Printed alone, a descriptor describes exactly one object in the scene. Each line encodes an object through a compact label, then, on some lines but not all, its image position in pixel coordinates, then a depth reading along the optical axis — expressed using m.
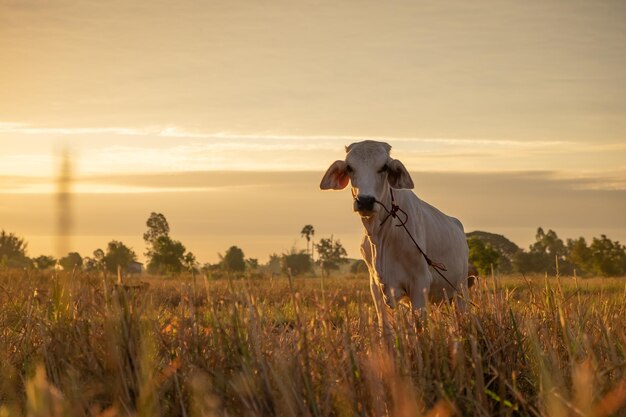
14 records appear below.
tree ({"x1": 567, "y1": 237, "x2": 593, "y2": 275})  70.88
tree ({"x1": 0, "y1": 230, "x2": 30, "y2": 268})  79.06
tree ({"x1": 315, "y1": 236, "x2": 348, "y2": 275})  89.97
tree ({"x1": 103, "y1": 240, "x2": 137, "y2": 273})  57.92
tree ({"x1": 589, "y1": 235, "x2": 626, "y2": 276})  67.69
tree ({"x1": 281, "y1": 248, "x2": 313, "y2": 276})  72.50
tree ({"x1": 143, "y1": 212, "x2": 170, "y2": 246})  83.75
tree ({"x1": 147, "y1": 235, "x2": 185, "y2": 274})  58.12
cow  7.69
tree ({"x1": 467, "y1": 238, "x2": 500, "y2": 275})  43.62
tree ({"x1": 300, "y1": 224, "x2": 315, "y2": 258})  82.69
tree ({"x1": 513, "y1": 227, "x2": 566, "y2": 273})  77.94
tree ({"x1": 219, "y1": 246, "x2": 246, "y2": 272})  71.88
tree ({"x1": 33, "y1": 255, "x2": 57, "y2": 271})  77.82
